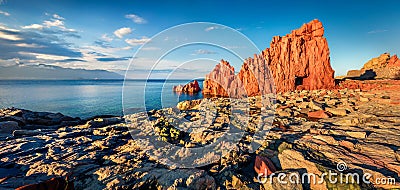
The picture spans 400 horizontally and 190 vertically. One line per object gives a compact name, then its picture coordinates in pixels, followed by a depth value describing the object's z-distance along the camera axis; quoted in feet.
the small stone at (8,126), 45.07
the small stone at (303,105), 67.72
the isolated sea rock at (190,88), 294.64
